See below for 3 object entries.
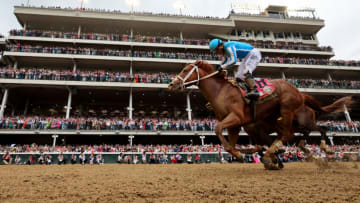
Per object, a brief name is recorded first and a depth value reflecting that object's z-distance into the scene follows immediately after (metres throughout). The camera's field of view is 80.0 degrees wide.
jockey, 5.69
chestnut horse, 5.48
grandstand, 23.53
